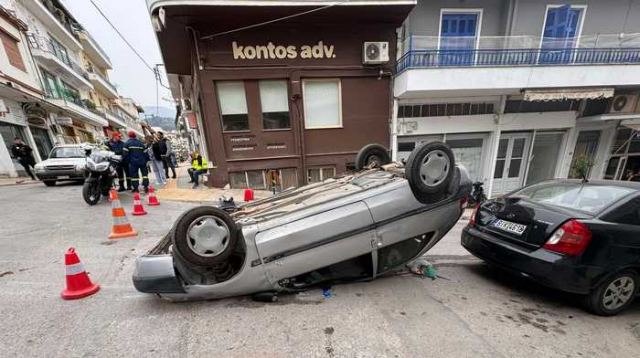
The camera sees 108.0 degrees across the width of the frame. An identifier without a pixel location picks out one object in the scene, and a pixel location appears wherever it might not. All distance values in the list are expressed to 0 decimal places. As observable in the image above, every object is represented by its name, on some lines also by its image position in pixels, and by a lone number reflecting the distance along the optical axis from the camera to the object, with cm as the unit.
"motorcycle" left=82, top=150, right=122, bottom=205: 564
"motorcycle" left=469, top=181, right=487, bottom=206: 748
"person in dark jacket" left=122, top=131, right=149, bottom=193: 675
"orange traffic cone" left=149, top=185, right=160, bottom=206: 602
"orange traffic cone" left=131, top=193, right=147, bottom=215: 517
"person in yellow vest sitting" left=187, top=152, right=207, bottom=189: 843
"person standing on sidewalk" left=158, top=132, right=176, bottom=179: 895
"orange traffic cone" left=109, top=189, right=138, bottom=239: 394
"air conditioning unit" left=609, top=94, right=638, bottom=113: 906
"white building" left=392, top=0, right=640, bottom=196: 779
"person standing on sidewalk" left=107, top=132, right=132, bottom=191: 687
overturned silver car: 210
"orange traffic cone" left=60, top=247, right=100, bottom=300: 234
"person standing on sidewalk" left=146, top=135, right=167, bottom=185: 873
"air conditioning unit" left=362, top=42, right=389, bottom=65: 822
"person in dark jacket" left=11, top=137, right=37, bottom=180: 1028
